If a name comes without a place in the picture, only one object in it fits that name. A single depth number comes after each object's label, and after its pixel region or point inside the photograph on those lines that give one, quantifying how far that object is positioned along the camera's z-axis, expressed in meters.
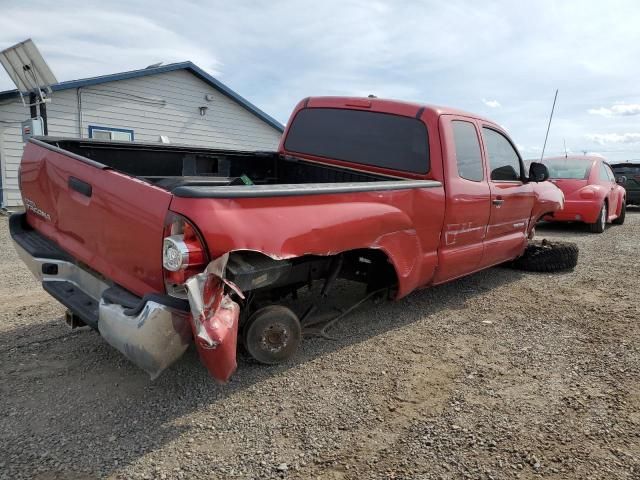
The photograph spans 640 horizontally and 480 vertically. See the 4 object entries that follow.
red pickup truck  2.54
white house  12.10
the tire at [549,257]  6.22
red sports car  9.60
